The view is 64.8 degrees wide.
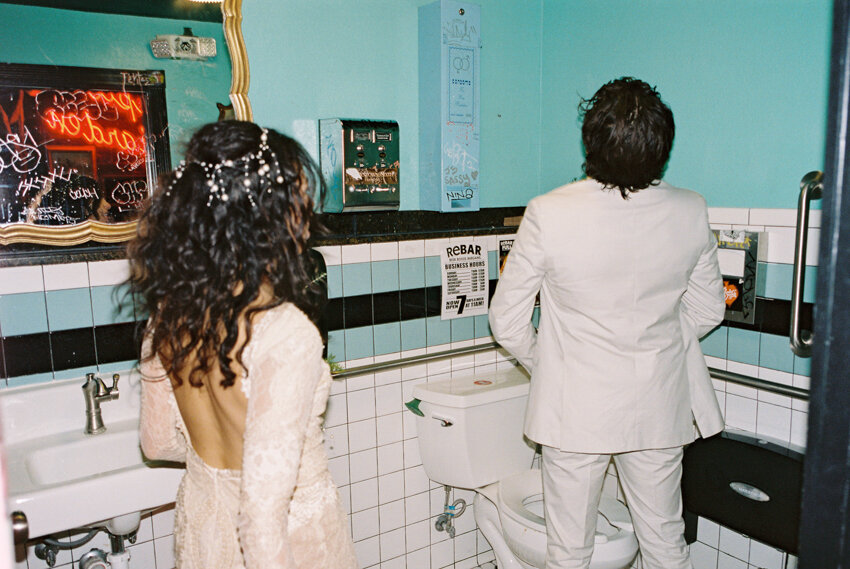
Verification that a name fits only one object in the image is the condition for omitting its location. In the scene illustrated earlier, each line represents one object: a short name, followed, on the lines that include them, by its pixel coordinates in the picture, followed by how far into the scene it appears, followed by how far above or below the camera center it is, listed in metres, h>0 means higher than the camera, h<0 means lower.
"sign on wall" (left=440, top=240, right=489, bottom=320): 2.70 -0.29
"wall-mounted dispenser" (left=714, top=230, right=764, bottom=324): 2.29 -0.22
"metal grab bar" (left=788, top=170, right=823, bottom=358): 1.93 -0.14
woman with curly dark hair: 1.10 -0.21
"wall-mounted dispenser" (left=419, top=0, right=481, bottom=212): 2.50 +0.40
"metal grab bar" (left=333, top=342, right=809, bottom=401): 2.20 -0.60
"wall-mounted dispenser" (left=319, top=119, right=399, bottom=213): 2.35 +0.17
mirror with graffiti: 1.80 +0.18
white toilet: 2.41 -0.94
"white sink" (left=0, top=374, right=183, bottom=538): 1.58 -0.66
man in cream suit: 1.88 -0.34
